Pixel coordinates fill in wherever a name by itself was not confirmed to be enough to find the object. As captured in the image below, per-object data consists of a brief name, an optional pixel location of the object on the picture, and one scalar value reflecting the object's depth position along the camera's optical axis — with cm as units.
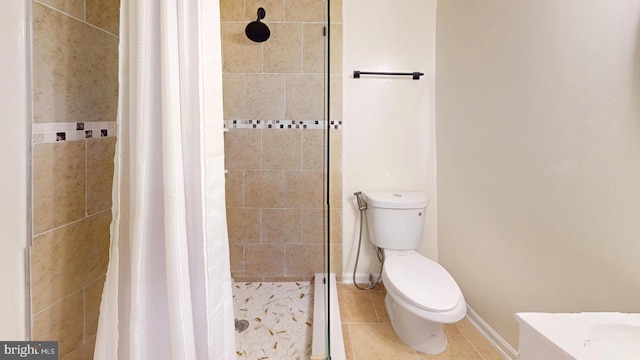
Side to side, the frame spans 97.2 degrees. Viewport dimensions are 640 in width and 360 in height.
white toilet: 131
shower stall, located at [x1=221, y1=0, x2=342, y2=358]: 178
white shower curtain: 62
